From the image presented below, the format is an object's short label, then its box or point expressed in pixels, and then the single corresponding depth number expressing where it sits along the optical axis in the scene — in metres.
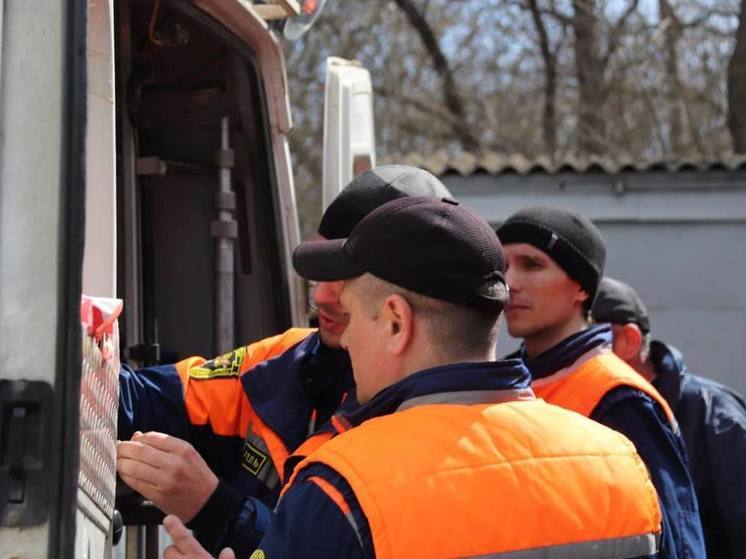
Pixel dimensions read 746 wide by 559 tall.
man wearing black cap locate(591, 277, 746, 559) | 3.40
